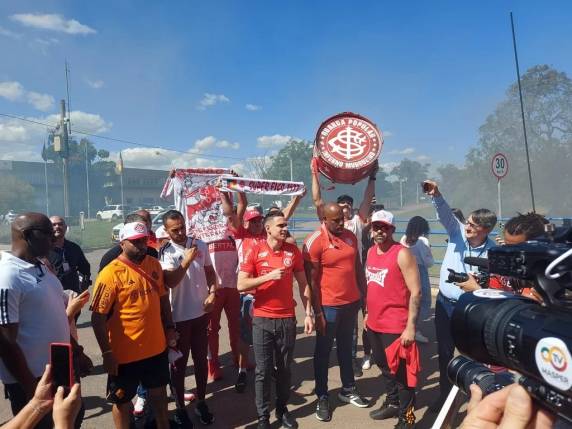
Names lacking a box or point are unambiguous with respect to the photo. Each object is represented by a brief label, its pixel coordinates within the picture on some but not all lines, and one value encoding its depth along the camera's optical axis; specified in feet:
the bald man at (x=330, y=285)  12.30
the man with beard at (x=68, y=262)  14.57
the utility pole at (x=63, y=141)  77.52
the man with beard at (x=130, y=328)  9.19
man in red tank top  11.13
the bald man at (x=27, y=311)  7.54
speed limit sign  27.53
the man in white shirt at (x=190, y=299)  12.07
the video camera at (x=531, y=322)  3.07
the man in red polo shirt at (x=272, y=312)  11.12
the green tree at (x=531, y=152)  112.68
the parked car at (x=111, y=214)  135.85
